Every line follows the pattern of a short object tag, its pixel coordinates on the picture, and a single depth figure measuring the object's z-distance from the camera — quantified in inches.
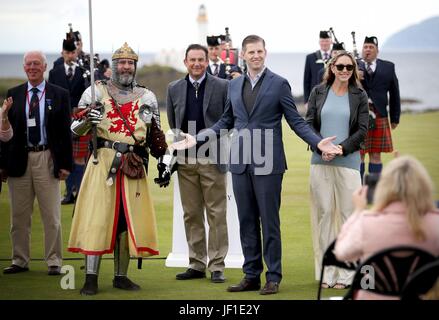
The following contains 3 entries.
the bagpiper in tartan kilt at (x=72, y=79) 518.3
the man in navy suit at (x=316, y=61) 537.6
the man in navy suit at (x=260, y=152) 315.0
